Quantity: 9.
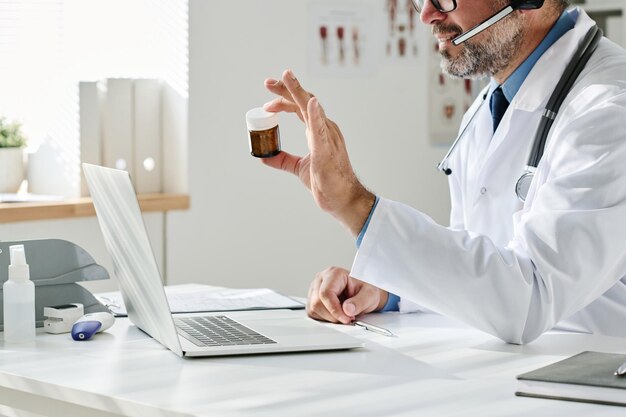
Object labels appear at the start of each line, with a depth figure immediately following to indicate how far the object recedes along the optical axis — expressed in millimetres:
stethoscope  2306
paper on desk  2379
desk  1803
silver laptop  2033
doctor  2115
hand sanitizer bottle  2154
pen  2190
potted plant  3630
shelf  3423
